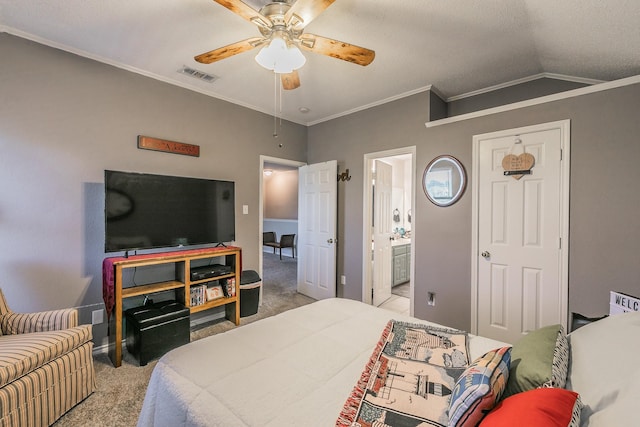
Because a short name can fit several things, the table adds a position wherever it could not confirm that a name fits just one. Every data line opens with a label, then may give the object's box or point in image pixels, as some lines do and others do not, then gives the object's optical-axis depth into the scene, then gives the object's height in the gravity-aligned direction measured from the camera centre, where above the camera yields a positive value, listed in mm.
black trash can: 3400 -1052
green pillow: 932 -563
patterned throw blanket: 969 -732
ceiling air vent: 2805 +1438
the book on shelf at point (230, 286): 3174 -906
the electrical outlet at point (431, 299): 3151 -1023
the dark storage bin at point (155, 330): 2385 -1105
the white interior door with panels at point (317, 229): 4043 -306
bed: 853 -740
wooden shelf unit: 2359 -763
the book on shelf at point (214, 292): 3036 -947
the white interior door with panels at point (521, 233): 2414 -200
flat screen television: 2486 -25
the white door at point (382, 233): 3859 -327
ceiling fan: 1554 +1141
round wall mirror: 2963 +347
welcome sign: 1896 -656
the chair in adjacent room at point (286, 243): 7348 -931
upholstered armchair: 1495 -970
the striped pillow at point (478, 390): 835 -581
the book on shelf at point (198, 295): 2879 -920
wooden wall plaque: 2828 +687
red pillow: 695 -533
